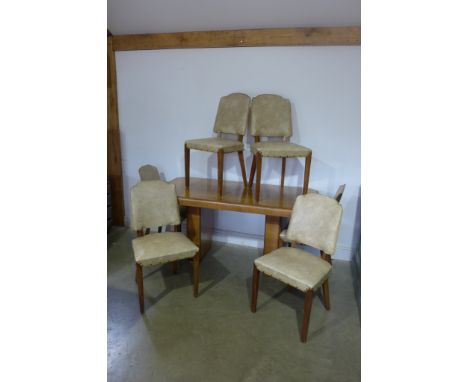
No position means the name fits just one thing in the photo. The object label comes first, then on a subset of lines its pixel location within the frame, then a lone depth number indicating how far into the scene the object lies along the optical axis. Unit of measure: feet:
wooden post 10.39
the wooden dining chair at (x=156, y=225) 6.71
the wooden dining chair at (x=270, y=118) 8.59
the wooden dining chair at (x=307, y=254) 5.96
